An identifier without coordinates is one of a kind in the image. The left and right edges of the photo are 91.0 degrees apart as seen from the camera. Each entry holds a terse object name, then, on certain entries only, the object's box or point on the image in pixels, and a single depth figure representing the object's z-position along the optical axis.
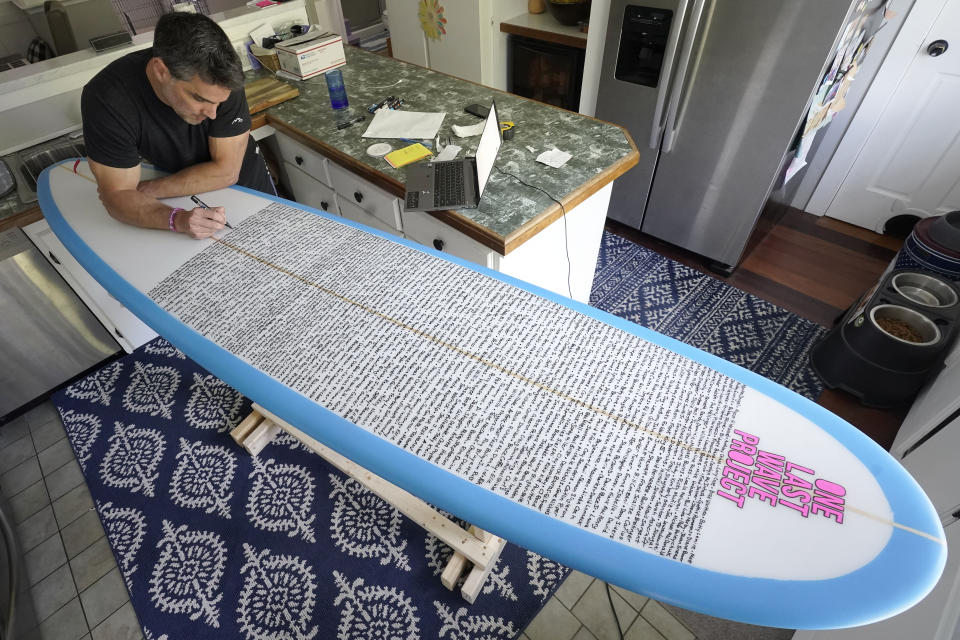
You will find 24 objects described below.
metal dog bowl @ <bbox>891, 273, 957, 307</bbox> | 1.99
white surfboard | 0.78
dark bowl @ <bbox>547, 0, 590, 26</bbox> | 3.01
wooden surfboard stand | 1.54
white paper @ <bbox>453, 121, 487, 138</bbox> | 1.96
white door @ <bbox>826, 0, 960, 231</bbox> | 2.41
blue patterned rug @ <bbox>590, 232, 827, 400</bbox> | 2.27
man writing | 1.34
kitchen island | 1.58
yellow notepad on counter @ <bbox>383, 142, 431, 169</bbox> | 1.82
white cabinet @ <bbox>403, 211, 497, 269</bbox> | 1.57
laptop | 1.59
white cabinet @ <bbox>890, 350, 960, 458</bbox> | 1.60
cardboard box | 2.46
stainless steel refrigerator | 2.02
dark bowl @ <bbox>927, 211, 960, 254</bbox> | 2.09
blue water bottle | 2.14
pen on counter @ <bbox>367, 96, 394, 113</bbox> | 2.20
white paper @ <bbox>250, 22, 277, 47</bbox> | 2.67
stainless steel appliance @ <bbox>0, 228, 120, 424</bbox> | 1.92
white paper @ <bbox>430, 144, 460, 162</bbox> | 1.83
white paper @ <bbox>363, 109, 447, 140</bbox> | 1.99
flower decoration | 3.50
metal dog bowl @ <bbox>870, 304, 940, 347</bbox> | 1.88
